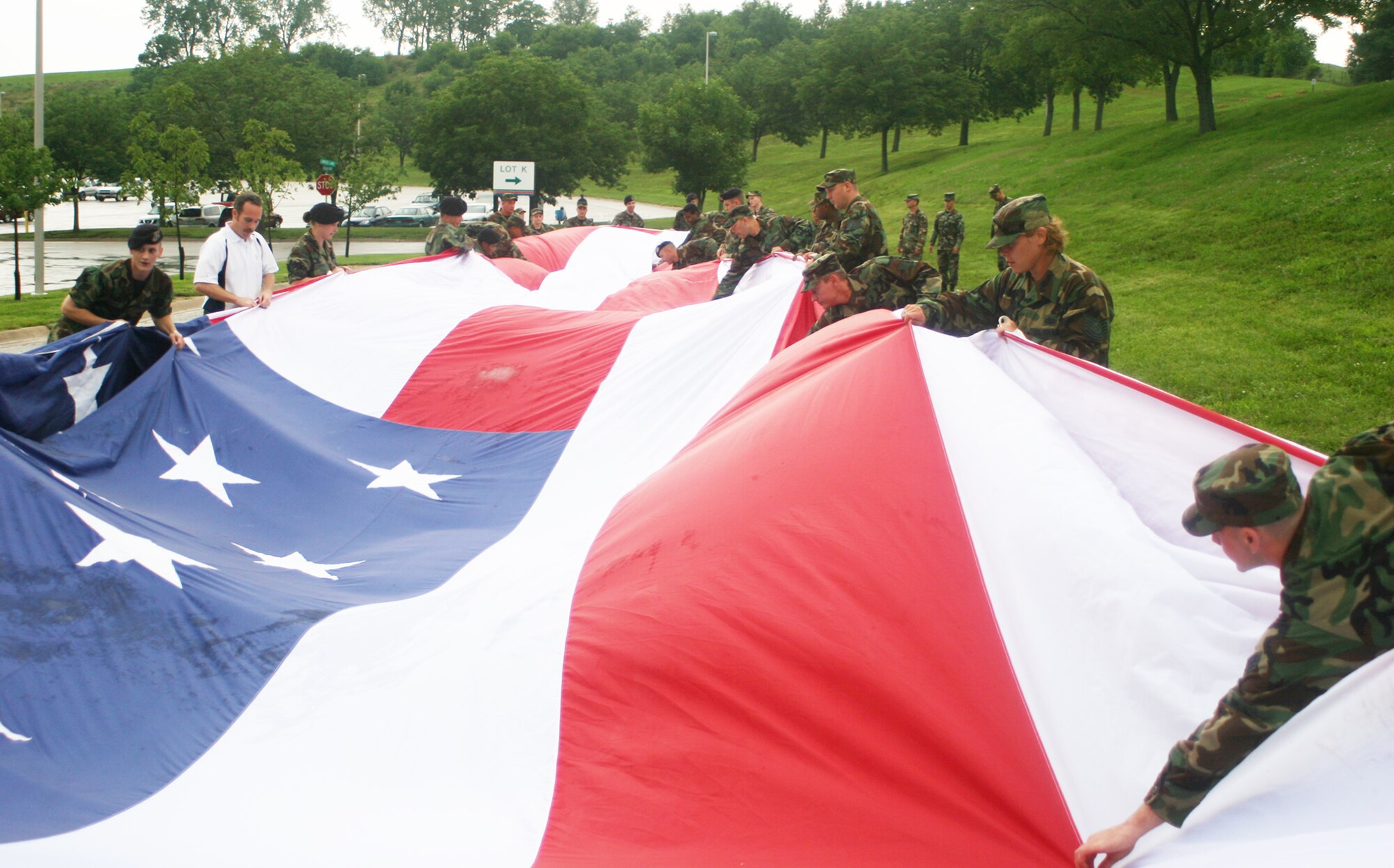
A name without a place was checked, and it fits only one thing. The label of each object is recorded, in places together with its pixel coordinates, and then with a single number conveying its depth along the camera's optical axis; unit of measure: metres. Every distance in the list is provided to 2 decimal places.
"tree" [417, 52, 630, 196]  36.78
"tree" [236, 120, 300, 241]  24.73
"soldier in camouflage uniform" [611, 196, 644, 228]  16.20
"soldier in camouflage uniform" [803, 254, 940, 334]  4.97
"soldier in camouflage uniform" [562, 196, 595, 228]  16.66
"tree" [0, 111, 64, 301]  15.75
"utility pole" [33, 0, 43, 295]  16.38
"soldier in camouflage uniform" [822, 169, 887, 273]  6.41
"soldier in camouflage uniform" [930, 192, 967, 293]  15.27
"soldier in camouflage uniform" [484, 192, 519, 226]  12.67
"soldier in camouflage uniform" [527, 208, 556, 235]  15.56
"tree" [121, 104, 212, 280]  22.14
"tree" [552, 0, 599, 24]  109.19
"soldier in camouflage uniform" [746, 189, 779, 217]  11.40
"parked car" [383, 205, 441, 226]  38.53
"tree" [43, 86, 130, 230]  37.75
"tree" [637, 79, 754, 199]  34.75
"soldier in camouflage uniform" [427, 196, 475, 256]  8.68
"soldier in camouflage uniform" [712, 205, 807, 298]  7.62
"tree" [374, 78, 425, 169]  60.34
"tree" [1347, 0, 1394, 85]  39.56
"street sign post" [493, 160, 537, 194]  23.62
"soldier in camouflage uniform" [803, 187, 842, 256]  7.45
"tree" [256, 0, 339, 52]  85.31
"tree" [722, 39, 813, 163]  47.22
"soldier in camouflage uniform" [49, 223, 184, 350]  5.13
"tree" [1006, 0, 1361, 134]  21.11
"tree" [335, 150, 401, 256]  29.31
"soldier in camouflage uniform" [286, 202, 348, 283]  6.91
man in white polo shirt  6.00
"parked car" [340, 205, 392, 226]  38.69
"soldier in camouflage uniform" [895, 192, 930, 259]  15.20
